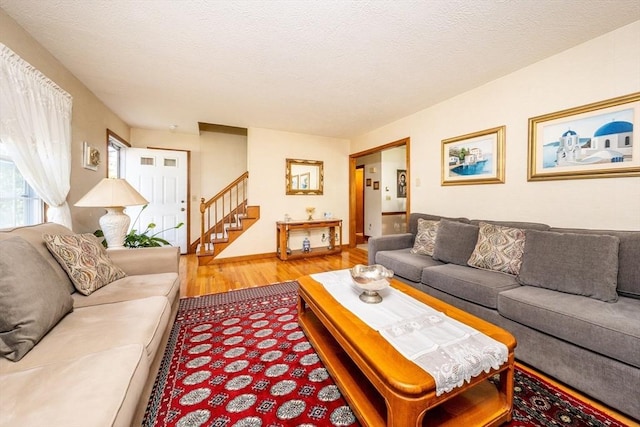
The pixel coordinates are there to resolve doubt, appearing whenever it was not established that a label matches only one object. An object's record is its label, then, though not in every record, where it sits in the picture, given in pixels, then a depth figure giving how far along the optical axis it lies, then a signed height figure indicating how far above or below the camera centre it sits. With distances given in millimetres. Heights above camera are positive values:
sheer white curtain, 1647 +629
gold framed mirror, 4723 +712
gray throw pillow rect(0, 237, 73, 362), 986 -390
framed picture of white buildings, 1830 +603
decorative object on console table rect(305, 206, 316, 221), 4859 +7
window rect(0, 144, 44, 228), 1823 +91
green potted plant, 2902 -358
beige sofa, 722 -571
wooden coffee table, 865 -676
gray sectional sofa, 1219 -532
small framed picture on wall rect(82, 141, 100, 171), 2738 +638
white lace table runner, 927 -563
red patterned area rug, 1184 -986
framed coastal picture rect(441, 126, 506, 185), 2641 +652
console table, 4344 -463
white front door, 4227 +438
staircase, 4078 -146
